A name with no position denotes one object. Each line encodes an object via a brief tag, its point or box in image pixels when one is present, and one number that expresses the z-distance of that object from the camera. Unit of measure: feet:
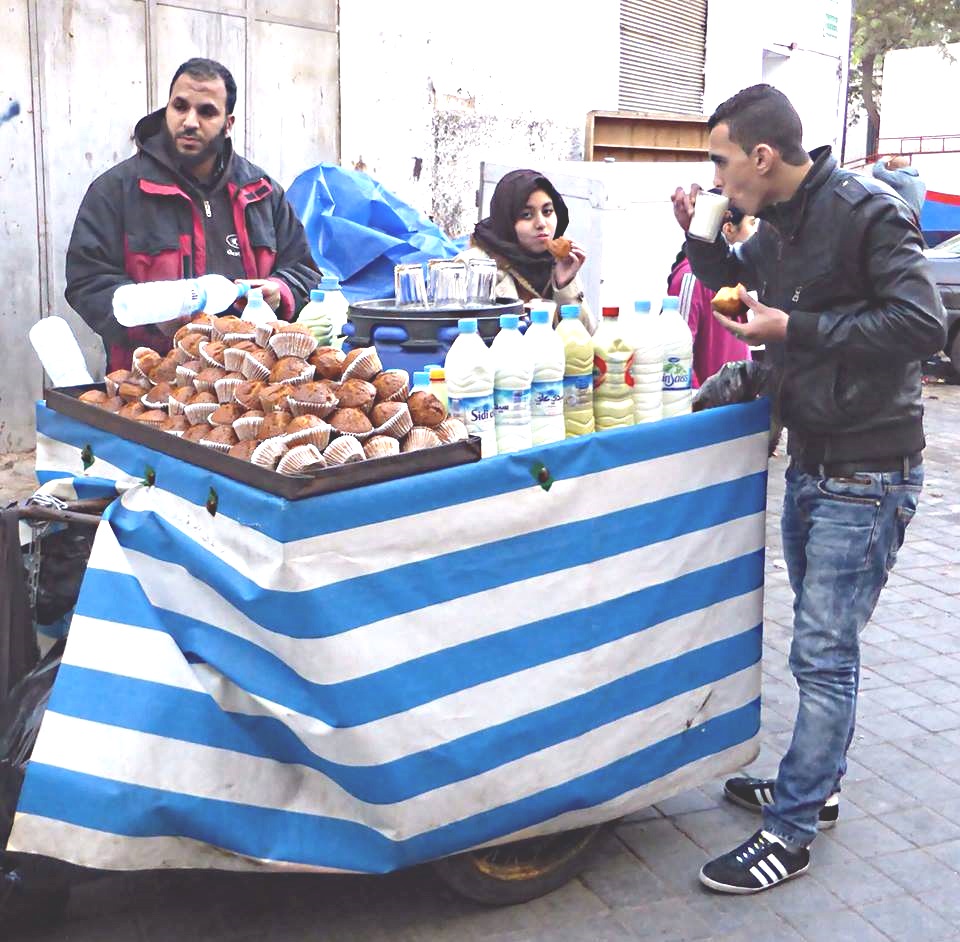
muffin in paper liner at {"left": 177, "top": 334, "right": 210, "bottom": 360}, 9.89
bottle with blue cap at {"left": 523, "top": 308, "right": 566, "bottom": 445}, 9.42
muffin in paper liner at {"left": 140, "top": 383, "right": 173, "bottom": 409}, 9.67
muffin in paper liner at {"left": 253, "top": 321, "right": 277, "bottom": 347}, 9.23
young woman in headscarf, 15.30
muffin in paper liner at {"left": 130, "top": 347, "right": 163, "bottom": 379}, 10.21
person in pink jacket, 18.06
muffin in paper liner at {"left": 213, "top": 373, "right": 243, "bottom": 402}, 9.06
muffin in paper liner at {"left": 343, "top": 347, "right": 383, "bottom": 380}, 9.00
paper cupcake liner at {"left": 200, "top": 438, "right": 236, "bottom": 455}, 8.50
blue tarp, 23.13
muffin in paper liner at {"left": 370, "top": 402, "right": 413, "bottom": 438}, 8.46
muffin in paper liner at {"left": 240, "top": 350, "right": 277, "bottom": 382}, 8.96
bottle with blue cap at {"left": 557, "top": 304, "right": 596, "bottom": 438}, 9.87
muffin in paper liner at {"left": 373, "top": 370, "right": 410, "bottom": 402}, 8.82
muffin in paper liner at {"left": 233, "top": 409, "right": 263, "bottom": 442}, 8.48
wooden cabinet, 36.52
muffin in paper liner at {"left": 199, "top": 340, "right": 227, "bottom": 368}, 9.43
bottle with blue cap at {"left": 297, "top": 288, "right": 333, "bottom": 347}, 11.92
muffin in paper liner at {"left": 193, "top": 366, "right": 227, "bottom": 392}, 9.27
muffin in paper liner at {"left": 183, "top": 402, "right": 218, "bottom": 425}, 9.02
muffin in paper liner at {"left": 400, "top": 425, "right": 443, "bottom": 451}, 8.43
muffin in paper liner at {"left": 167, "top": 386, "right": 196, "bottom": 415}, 9.29
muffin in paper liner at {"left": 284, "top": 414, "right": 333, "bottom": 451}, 8.02
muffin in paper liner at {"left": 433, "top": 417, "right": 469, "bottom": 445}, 8.64
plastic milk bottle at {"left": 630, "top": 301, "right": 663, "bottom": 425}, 10.02
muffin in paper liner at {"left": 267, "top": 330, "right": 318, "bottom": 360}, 9.06
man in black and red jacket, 13.24
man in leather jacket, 9.25
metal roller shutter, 39.24
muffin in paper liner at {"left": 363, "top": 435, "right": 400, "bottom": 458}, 8.21
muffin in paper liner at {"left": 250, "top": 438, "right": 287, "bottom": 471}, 7.86
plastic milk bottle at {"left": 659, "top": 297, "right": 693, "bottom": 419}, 10.20
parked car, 40.37
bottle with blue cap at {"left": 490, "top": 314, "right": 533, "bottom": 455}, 9.20
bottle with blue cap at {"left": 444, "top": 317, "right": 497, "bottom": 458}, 9.07
